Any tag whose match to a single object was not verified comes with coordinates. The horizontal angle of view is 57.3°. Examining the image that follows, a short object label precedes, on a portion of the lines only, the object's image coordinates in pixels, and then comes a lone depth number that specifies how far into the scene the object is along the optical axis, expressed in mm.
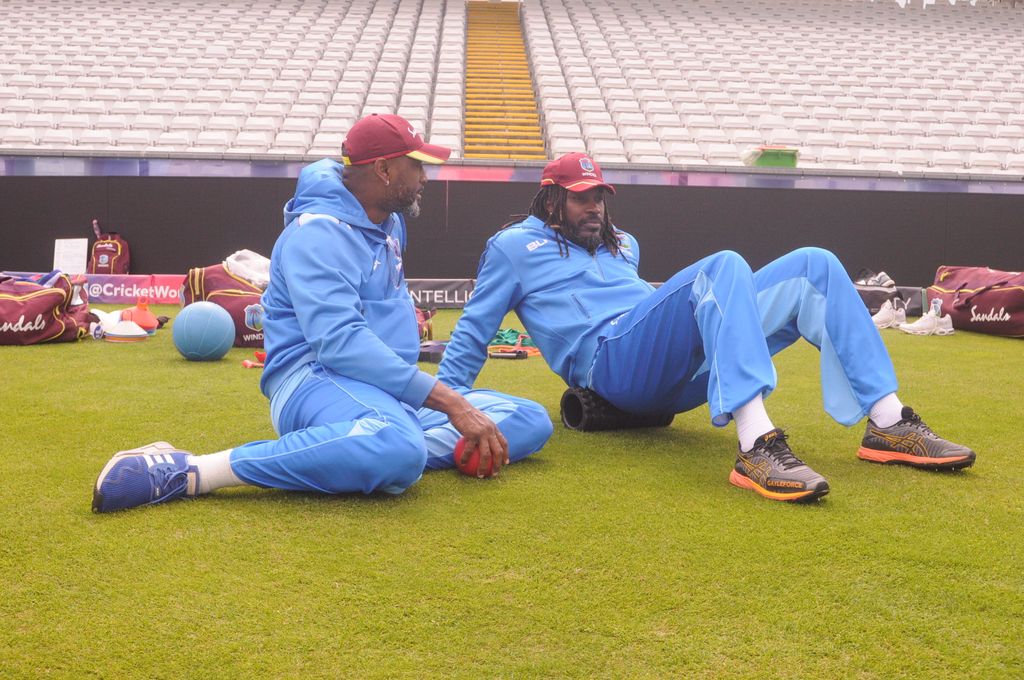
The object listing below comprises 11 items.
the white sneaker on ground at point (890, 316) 7863
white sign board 8969
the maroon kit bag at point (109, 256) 8906
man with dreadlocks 2502
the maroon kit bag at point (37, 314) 5645
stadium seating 11625
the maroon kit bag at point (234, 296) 6027
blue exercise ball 5199
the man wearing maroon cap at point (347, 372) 2342
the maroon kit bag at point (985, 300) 7059
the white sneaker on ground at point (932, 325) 7277
